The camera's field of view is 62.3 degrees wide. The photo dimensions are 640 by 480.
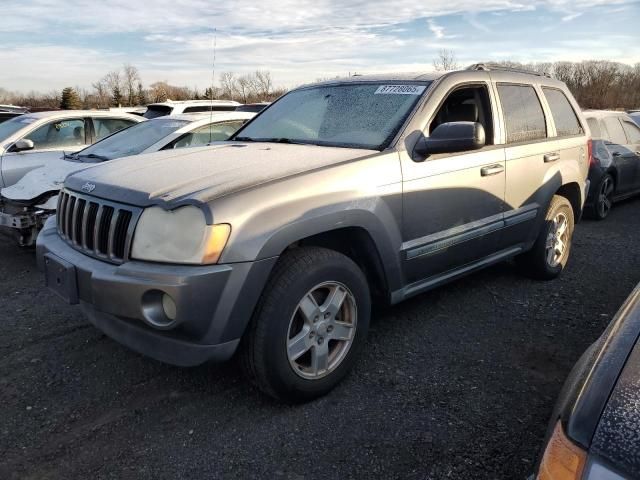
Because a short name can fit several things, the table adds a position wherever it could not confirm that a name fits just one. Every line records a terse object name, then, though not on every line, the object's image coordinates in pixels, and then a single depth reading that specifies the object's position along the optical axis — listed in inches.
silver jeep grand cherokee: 95.8
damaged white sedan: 203.9
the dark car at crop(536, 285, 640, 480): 48.1
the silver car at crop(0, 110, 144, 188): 260.7
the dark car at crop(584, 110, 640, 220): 302.8
